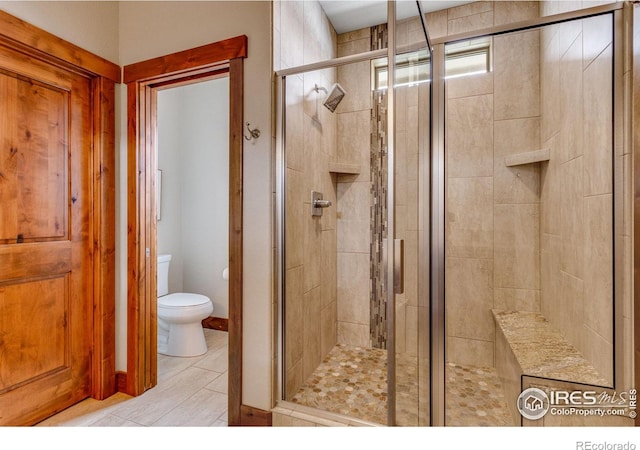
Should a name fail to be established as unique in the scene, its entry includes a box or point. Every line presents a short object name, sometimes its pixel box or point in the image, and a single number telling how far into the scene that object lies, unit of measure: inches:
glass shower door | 41.9
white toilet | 96.0
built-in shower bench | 52.2
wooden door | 60.2
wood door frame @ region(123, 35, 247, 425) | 64.5
